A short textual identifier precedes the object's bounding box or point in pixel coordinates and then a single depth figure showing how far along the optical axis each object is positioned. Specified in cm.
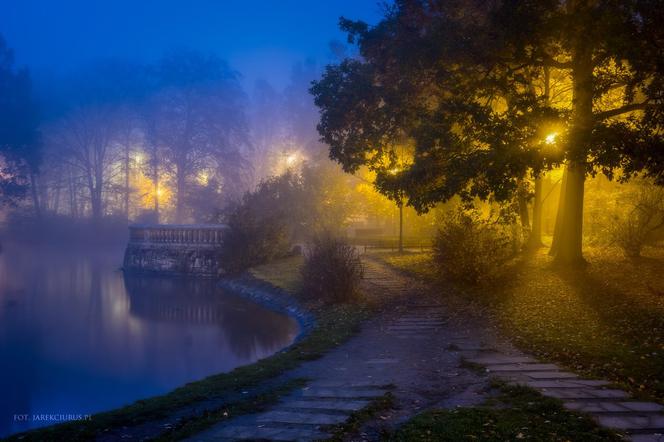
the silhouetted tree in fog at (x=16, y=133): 5703
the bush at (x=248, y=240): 3014
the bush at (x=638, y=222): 1895
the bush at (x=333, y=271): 1714
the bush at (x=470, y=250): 1628
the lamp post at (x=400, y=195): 1614
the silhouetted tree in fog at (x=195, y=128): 5591
